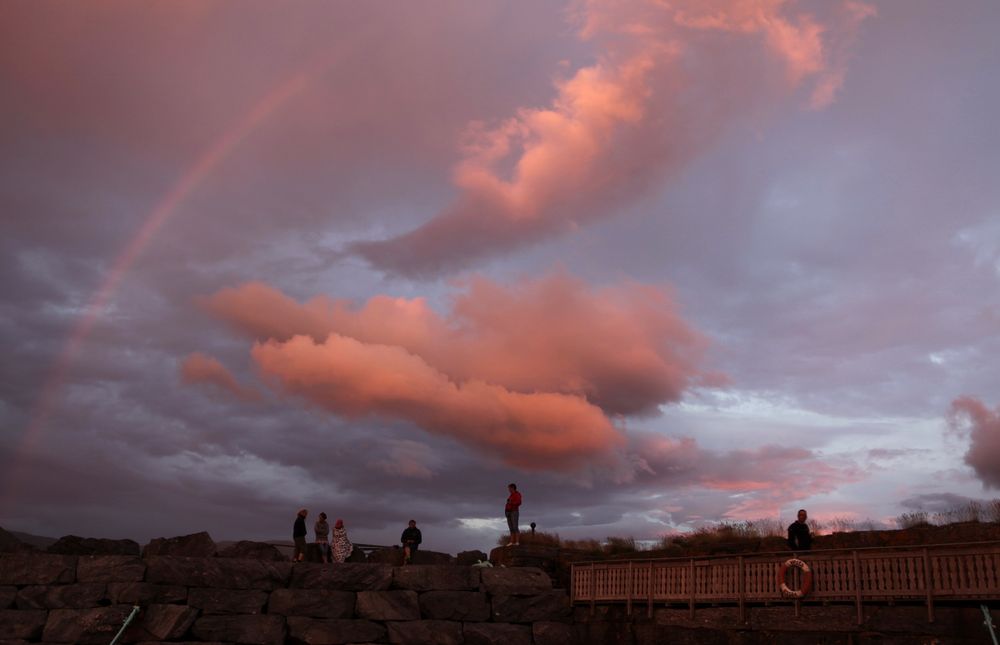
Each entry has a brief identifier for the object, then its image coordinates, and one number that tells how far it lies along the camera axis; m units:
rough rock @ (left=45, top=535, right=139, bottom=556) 22.25
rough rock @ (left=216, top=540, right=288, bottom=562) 23.83
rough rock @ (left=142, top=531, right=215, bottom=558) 23.33
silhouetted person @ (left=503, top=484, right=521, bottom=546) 26.16
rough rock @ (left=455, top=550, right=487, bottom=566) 27.17
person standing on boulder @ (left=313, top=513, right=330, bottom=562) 25.42
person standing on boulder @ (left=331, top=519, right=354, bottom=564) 25.77
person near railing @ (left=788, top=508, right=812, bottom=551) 19.84
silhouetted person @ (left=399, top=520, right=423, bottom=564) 25.92
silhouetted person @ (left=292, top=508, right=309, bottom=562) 25.00
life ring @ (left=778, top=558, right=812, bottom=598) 18.12
